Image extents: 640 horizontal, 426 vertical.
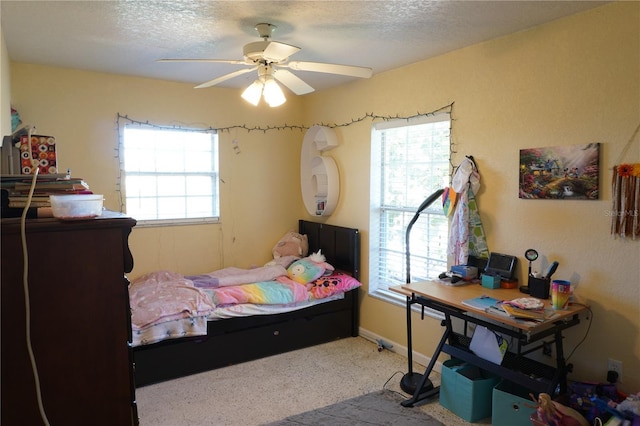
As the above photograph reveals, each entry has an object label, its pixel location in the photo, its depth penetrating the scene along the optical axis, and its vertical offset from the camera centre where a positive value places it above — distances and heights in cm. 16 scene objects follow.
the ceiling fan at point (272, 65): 237 +75
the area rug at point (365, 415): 270 -147
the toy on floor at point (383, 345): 382 -141
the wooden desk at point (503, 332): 227 -78
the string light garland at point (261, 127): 331 +61
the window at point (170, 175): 403 +12
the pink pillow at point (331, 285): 385 -89
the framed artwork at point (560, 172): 242 +11
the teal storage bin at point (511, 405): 239 -123
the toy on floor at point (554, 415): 207 -110
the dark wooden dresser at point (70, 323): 123 -42
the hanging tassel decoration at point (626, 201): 224 -5
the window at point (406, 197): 344 -7
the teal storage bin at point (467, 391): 267 -129
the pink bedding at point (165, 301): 310 -88
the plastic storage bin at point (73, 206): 131 -6
